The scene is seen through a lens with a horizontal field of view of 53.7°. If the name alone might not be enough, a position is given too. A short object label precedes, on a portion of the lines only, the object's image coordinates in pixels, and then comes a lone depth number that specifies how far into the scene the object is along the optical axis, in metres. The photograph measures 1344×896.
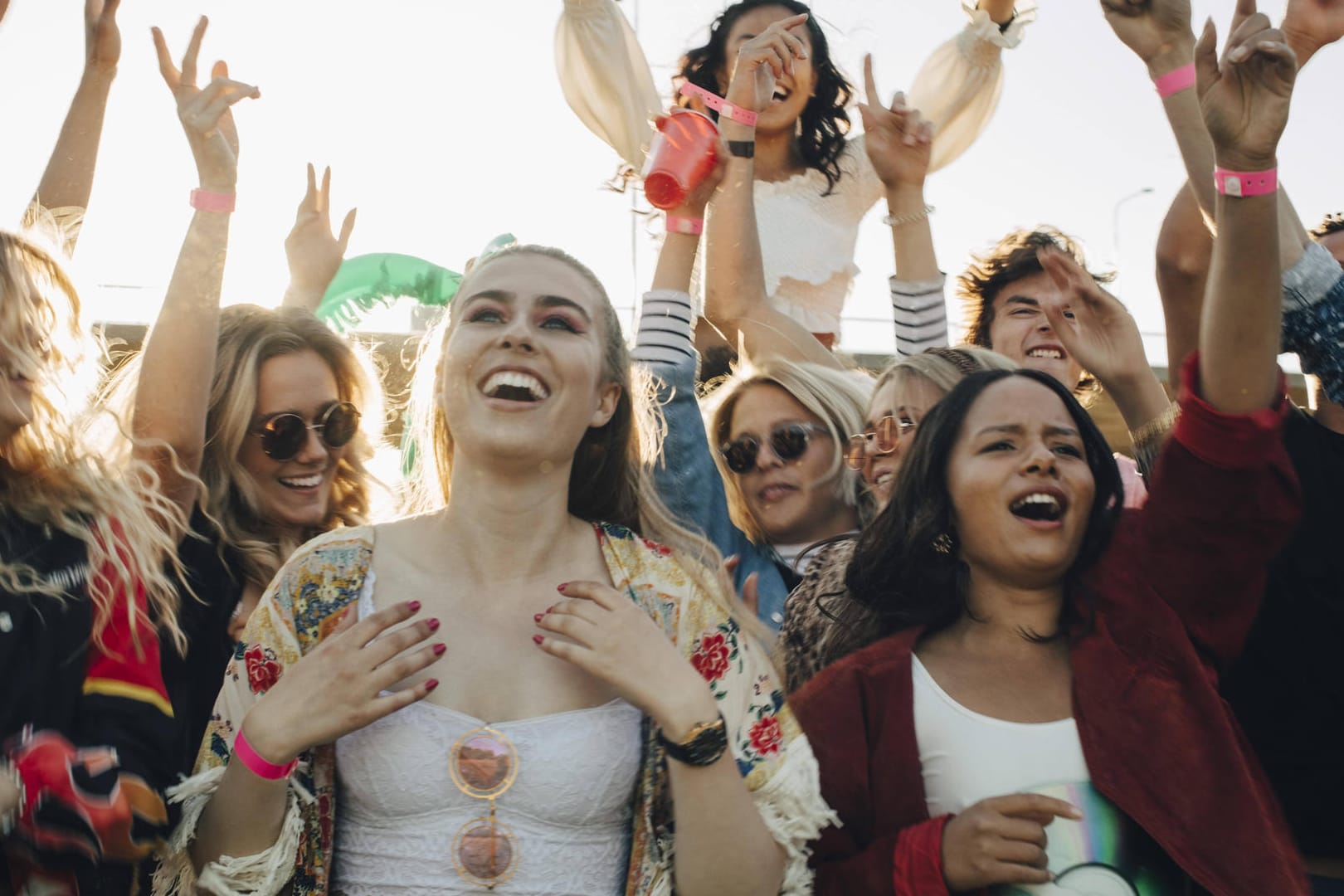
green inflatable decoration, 4.34
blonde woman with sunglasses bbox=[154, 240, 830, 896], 1.88
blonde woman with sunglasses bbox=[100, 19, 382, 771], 2.38
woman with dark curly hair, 3.92
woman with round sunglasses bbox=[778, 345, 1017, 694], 2.53
